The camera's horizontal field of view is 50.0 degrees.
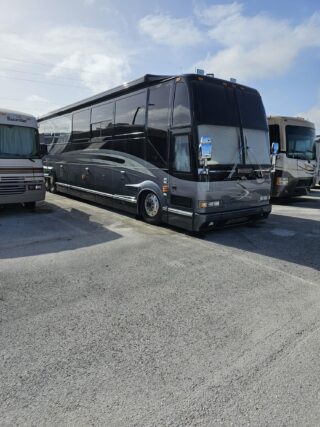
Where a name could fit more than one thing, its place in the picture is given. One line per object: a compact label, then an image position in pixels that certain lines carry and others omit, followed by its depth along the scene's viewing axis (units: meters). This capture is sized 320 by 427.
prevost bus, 6.60
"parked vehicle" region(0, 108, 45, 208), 8.91
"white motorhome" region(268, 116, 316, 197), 11.67
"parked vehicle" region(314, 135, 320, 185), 15.64
